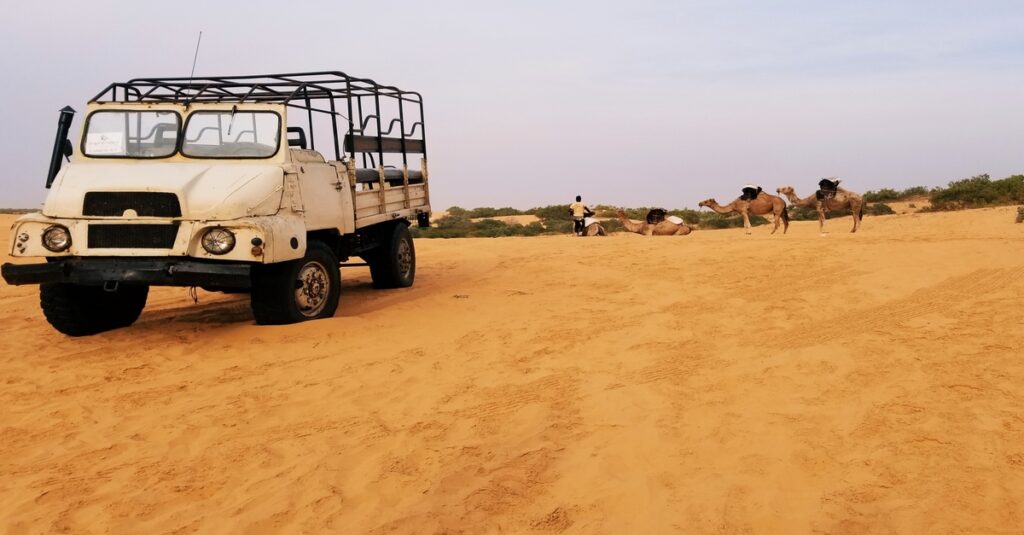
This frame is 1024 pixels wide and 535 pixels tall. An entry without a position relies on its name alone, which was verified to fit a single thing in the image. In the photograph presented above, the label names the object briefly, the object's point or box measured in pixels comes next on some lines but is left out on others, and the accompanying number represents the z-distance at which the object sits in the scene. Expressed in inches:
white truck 302.4
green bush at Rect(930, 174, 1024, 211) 1001.5
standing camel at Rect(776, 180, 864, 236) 782.5
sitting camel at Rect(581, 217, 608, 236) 882.1
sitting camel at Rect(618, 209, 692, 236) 858.1
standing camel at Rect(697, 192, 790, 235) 816.8
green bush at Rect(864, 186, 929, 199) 1256.2
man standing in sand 900.6
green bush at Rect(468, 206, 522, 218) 1504.7
